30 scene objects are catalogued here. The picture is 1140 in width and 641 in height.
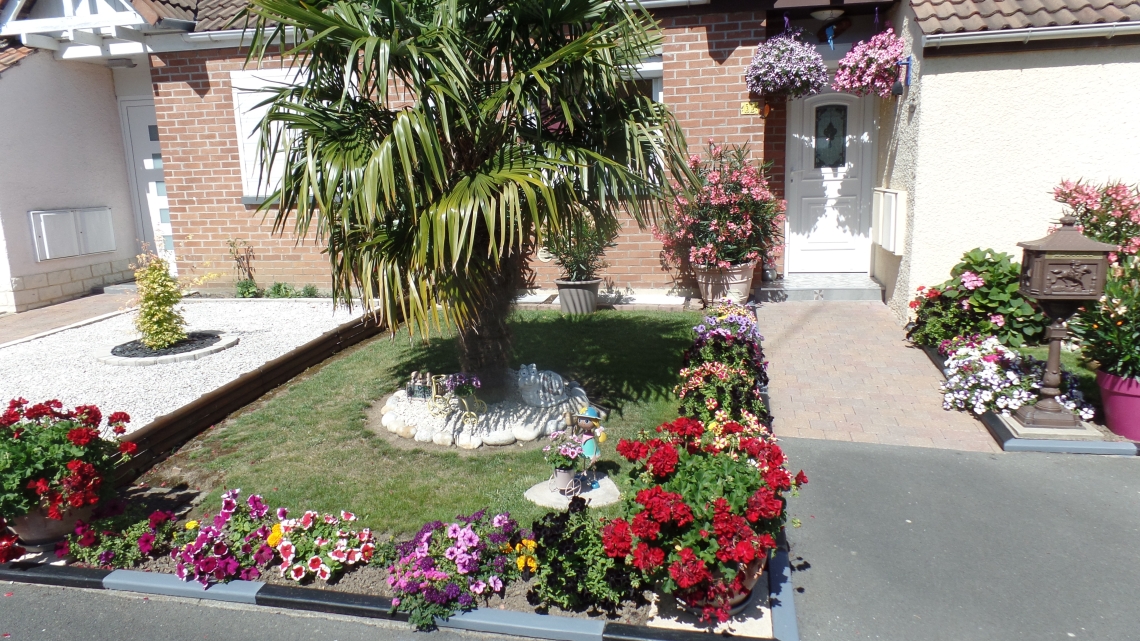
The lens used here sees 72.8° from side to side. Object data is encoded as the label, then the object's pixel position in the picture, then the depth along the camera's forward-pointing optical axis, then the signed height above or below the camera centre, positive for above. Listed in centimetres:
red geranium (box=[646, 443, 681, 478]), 357 -128
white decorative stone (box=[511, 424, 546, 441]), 541 -168
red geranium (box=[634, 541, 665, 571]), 321 -154
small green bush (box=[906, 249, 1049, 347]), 677 -121
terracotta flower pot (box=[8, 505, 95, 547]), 411 -169
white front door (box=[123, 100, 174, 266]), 1183 +46
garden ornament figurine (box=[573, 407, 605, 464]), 467 -151
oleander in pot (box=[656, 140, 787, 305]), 857 -51
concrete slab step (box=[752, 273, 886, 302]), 926 -135
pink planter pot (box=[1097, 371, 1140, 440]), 511 -158
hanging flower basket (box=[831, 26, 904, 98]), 827 +116
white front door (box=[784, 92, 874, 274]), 973 -4
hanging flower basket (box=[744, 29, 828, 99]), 851 +119
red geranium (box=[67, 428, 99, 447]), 402 -119
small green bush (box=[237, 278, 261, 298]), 1065 -122
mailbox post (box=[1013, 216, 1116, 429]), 516 -78
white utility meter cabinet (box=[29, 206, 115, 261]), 1024 -36
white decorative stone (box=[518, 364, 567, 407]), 575 -148
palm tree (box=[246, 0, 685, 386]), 443 +33
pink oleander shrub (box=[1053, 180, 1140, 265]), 654 -40
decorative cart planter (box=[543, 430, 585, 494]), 439 -153
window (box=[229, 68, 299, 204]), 1016 +105
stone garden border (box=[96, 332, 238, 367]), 719 -144
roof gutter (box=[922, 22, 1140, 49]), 689 +120
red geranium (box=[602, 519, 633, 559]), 330 -151
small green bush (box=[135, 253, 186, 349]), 722 -94
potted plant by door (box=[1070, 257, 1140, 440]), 509 -120
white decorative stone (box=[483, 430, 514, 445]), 535 -170
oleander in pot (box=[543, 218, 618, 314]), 899 -107
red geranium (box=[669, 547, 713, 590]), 308 -155
